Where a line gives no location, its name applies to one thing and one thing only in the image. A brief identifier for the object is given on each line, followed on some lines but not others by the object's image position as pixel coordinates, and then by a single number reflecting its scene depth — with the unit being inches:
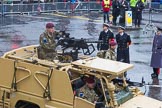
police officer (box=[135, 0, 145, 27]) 1048.8
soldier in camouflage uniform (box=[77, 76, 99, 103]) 404.8
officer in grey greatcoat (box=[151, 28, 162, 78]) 624.7
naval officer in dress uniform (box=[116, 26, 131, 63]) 614.5
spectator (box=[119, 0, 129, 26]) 1060.5
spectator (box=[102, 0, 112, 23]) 1095.6
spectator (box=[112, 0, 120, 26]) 1071.6
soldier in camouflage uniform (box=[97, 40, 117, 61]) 510.6
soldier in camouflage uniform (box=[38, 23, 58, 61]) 473.1
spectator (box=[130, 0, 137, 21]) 1081.4
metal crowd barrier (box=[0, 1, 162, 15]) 1223.5
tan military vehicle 402.0
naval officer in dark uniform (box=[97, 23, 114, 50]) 618.5
